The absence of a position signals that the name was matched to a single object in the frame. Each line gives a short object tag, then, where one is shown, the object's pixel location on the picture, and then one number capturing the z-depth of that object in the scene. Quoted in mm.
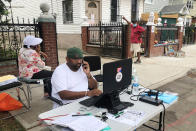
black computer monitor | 1993
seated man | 2492
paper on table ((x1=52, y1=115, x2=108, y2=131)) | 1659
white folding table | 1794
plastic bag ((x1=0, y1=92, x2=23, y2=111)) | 3834
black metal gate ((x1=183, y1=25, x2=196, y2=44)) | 16359
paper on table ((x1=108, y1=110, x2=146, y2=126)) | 1890
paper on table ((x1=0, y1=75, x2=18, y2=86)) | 3814
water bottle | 2745
